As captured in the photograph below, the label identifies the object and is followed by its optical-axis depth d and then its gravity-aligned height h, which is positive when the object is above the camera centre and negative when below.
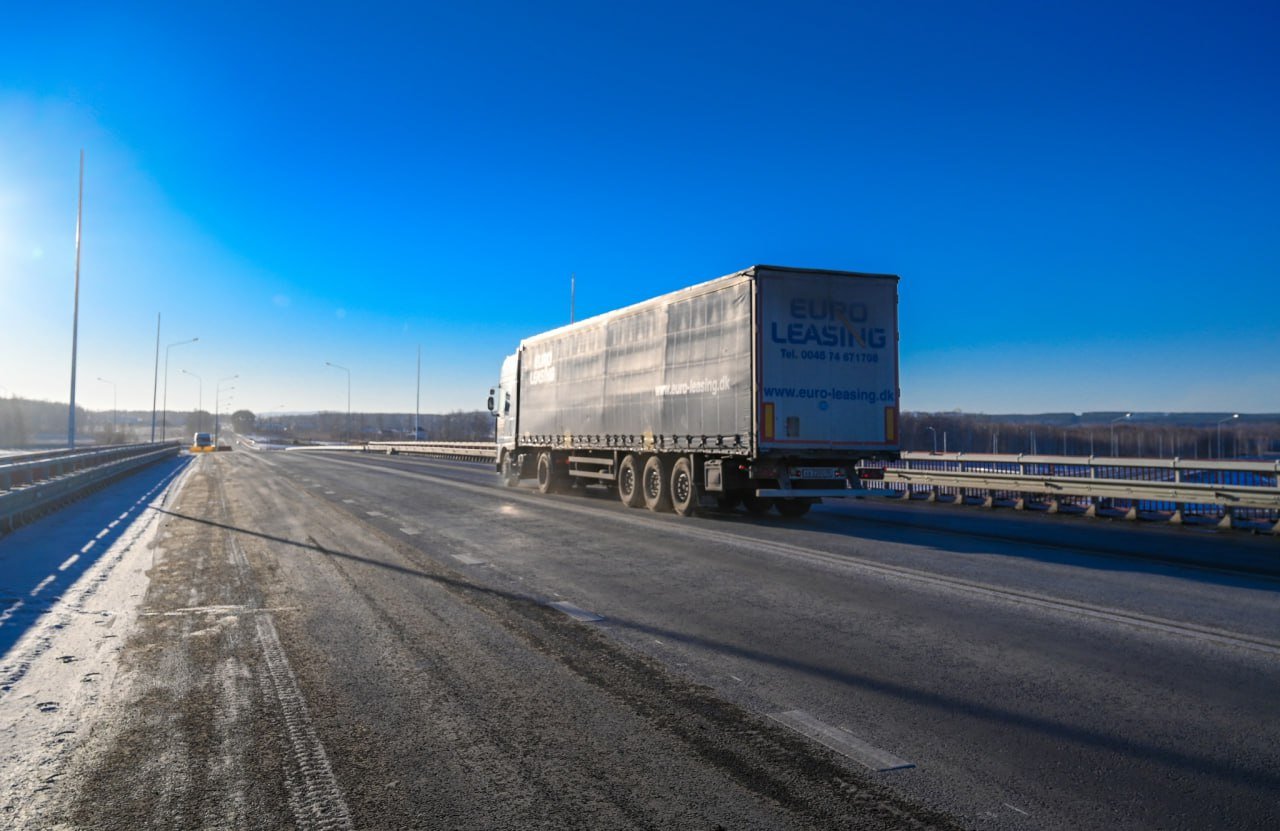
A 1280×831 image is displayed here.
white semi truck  14.20 +1.03
